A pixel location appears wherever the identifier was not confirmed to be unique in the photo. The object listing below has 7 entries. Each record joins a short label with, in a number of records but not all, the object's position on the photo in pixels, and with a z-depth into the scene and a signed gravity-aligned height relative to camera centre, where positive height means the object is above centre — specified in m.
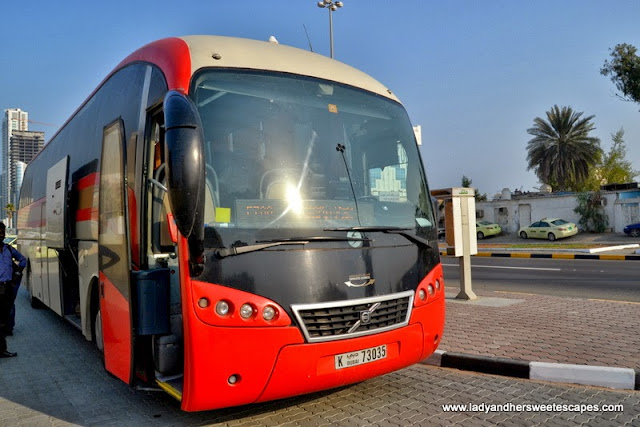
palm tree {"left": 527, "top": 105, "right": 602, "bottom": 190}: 43.62 +5.41
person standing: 6.52 -0.81
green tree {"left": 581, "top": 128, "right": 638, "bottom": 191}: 50.06 +3.95
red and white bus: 3.52 -0.08
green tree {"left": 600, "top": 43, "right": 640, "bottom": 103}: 28.61 +7.82
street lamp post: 22.58 +9.46
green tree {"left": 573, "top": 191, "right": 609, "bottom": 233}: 36.06 -0.21
